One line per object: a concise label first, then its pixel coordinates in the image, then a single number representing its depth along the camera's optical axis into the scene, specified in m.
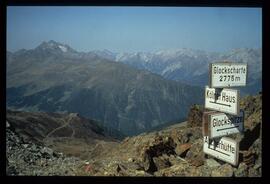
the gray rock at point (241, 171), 6.63
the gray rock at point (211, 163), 6.84
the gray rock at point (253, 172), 6.79
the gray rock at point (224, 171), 6.55
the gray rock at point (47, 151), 8.44
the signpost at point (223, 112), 6.18
